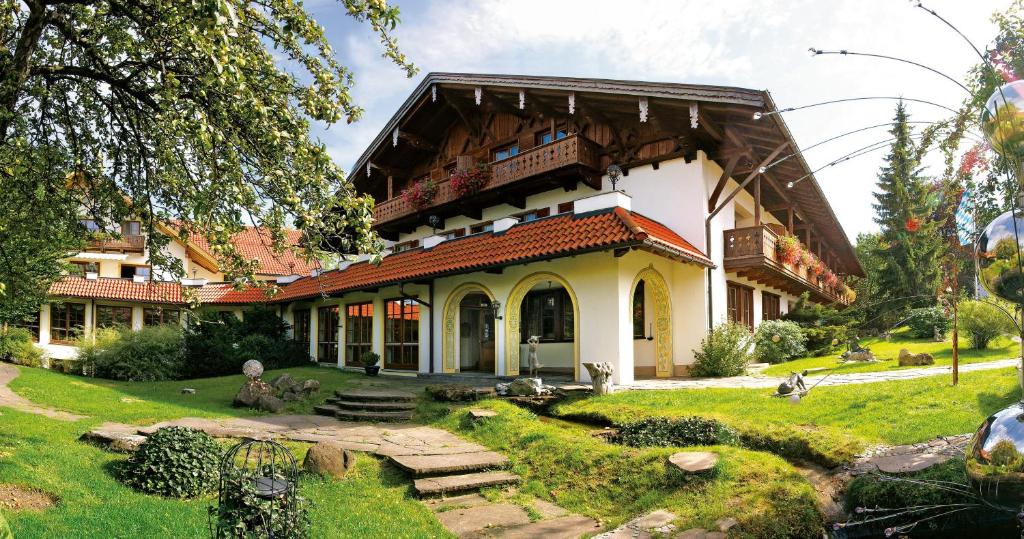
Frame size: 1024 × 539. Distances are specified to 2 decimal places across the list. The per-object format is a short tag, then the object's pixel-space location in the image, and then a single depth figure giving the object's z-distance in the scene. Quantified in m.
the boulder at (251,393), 12.02
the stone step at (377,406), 11.39
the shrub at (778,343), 16.67
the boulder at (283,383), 12.87
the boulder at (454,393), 11.53
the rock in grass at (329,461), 7.05
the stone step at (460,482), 6.60
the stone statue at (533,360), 13.63
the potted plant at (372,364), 17.23
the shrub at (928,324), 18.45
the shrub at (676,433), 7.38
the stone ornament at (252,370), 12.45
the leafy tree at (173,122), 5.38
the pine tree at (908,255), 28.90
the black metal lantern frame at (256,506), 4.09
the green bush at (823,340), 17.24
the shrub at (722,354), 13.74
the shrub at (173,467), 6.03
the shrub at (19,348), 20.61
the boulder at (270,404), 11.68
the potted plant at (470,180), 17.56
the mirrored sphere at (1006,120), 2.56
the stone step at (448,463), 7.06
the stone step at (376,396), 11.89
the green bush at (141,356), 18.94
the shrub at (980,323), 13.75
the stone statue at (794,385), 9.27
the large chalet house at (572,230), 13.12
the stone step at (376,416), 10.97
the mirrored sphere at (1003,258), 2.61
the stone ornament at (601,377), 11.03
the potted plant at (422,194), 19.33
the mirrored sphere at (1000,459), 2.31
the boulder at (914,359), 12.47
